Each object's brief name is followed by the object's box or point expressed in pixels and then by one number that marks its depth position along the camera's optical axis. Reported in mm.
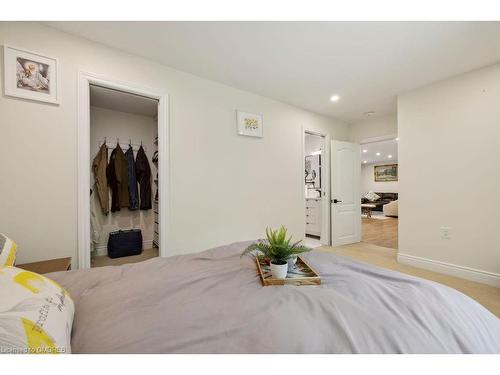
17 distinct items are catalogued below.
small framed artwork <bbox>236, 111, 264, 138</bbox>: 2740
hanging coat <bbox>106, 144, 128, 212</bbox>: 3197
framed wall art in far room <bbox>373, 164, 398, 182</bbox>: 9258
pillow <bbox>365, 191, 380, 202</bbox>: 8977
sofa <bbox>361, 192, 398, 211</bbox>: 8633
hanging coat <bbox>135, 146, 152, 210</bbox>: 3395
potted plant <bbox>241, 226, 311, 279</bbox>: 1039
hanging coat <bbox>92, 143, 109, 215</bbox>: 3072
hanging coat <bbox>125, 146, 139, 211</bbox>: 3291
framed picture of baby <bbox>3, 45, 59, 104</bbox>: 1537
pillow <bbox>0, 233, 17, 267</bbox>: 1042
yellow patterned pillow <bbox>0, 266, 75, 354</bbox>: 482
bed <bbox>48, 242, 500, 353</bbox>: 606
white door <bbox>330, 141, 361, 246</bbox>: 3793
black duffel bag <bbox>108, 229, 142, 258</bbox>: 3035
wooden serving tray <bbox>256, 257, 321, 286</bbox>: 982
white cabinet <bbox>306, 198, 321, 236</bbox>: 4371
